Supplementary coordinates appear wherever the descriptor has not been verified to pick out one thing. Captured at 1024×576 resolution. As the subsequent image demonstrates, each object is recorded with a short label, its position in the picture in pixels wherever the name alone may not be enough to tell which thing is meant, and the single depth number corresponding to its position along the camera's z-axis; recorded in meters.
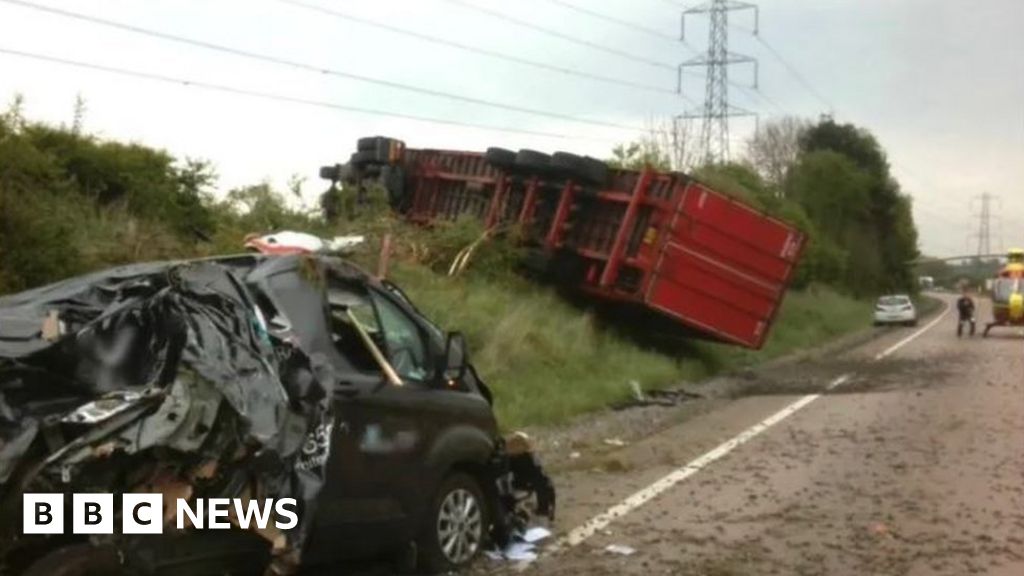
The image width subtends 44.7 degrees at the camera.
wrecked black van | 4.89
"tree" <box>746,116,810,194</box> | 82.19
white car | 52.28
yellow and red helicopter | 38.38
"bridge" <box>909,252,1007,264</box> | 100.31
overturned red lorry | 20.19
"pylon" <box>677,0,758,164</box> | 46.38
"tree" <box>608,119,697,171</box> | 32.84
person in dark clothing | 40.72
